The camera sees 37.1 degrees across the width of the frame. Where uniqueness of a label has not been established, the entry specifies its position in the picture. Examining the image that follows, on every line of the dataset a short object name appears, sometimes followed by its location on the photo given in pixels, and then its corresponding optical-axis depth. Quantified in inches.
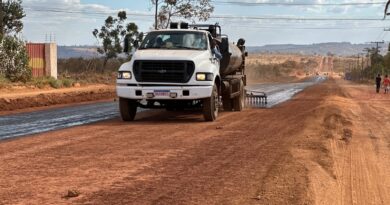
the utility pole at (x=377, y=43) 4394.7
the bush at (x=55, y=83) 1379.1
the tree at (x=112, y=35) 2134.6
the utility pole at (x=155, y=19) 1663.3
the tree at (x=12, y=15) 1712.6
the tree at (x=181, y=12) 1739.3
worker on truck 610.5
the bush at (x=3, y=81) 1174.6
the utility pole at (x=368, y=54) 4895.7
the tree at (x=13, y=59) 1284.4
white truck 546.0
